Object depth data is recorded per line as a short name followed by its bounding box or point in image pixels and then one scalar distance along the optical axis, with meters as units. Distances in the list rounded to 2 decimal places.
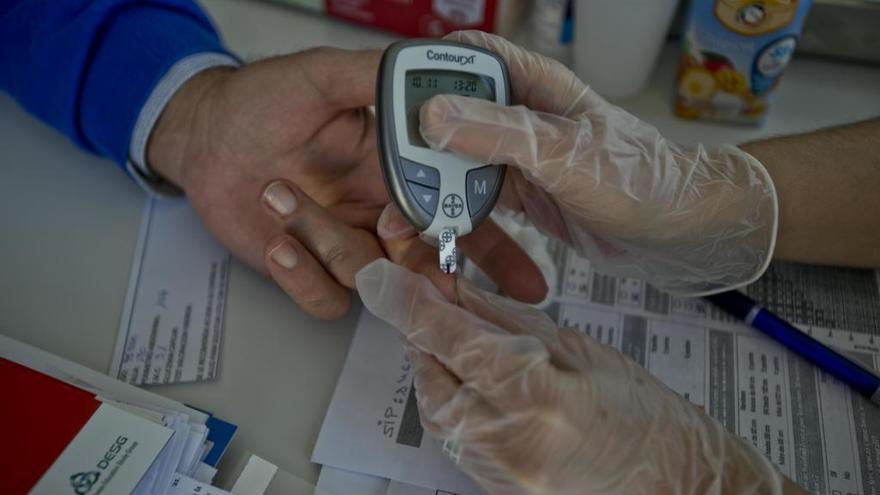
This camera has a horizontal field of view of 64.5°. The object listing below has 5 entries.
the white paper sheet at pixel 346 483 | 0.56
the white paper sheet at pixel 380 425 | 0.56
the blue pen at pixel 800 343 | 0.60
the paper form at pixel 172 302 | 0.63
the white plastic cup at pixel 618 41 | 0.74
